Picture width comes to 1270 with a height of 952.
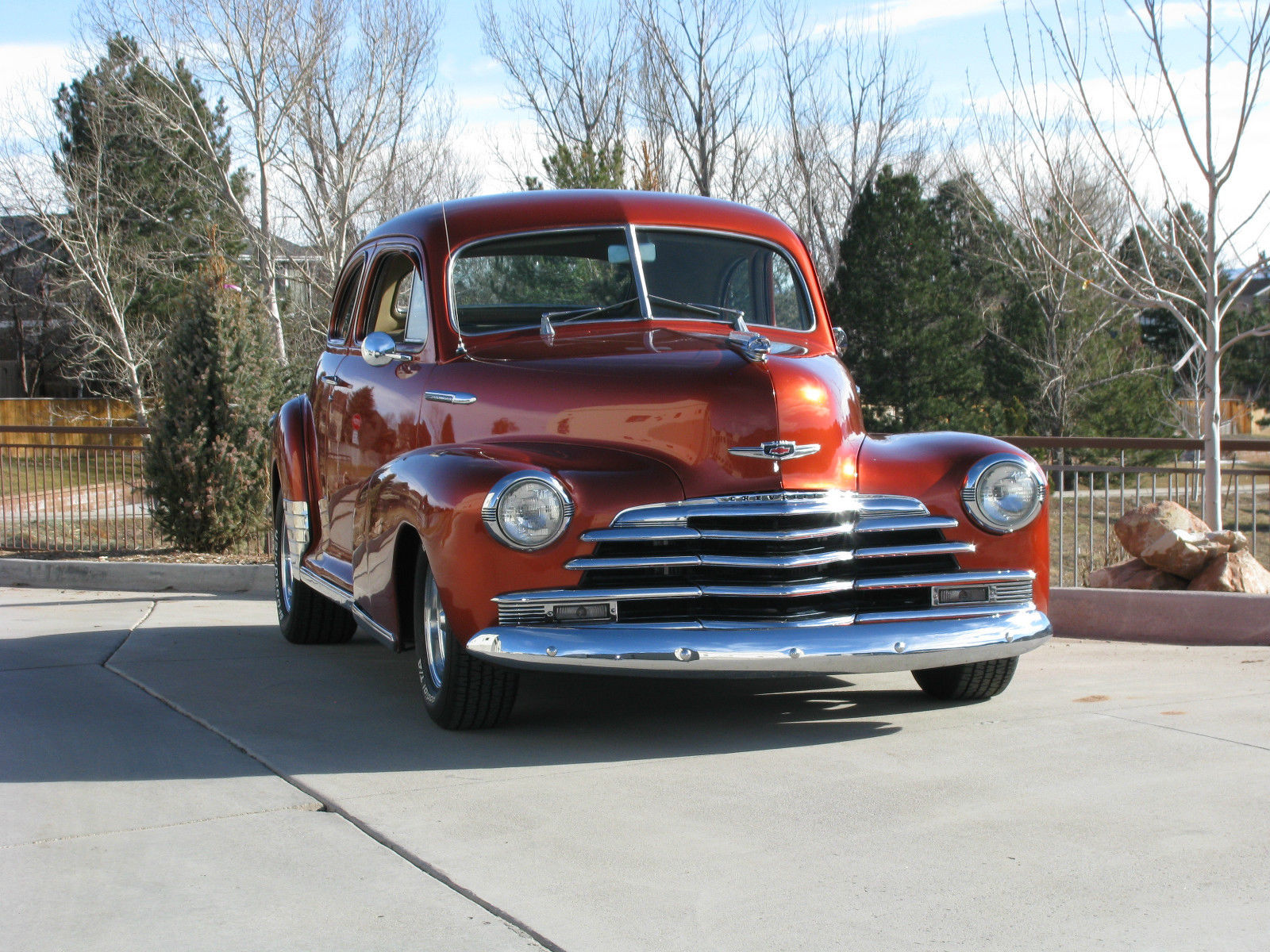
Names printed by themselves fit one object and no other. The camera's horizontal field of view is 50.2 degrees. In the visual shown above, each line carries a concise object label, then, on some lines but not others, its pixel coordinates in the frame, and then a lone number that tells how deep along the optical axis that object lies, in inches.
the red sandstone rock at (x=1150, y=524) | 302.7
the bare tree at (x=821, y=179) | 1390.3
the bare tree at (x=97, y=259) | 1365.7
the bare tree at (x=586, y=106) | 1352.1
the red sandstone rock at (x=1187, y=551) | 290.5
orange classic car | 175.0
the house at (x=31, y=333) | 1622.8
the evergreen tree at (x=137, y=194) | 1353.3
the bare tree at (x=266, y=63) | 1147.3
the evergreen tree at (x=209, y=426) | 437.4
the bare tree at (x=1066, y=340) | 1209.4
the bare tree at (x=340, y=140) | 1179.9
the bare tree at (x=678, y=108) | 1304.1
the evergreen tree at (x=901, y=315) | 1087.6
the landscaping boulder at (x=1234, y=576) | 285.4
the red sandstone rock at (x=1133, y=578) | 299.0
